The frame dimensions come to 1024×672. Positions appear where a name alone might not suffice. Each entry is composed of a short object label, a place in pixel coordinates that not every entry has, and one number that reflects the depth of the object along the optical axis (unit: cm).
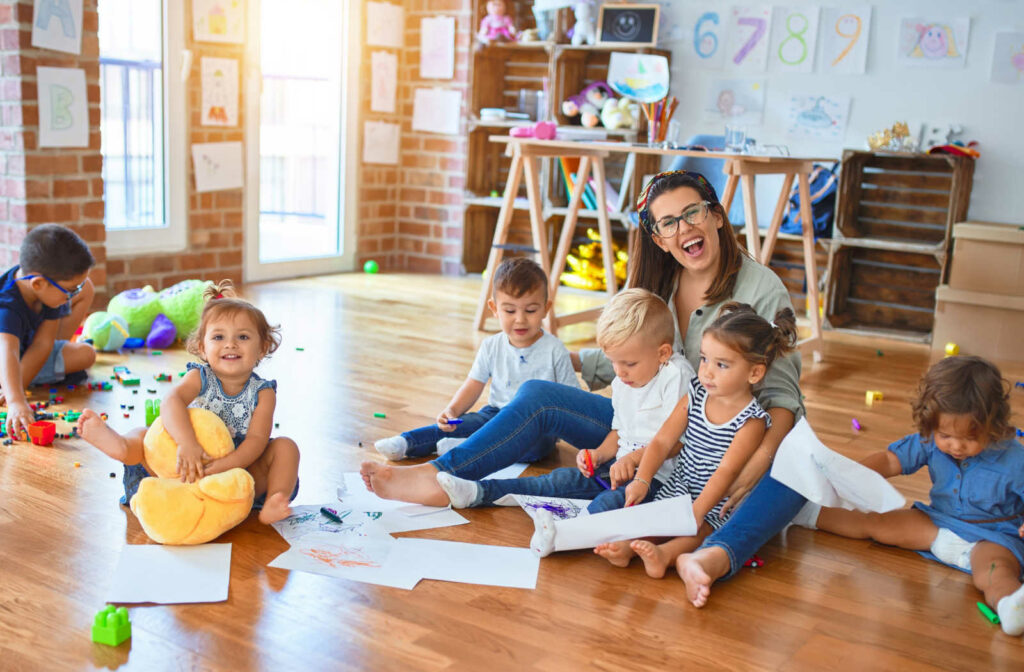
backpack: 439
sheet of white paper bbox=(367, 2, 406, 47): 520
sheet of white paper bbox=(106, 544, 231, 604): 159
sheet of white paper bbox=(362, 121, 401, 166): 533
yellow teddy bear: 176
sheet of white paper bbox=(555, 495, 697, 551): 182
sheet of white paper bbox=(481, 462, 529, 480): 229
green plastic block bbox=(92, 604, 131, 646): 143
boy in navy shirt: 249
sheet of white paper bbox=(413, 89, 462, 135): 527
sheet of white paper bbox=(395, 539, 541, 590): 173
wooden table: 350
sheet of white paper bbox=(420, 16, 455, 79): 520
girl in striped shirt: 184
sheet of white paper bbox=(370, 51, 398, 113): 528
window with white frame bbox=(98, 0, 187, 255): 415
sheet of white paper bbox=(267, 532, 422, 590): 171
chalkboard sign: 466
